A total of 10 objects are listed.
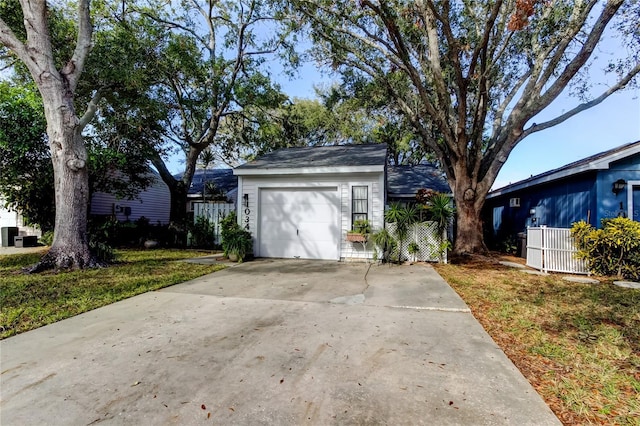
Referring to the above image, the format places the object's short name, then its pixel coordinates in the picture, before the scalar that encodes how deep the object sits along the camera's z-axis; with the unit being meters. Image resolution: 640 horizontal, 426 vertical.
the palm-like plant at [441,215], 7.98
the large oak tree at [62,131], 6.70
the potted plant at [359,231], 8.09
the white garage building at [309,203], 8.44
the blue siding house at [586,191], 7.47
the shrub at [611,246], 6.12
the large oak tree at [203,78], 11.52
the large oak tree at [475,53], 7.98
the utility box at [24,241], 11.73
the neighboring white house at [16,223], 12.88
